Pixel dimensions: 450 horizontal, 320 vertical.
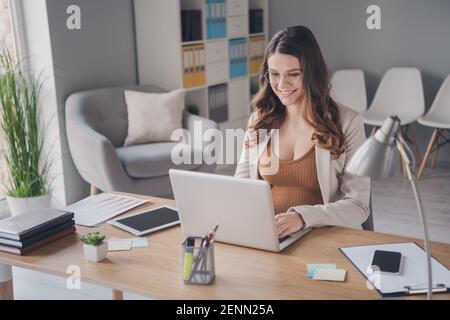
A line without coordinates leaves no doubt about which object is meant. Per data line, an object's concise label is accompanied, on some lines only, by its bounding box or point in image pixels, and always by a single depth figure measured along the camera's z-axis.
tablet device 1.89
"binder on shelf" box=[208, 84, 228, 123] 5.05
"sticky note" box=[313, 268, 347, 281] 1.50
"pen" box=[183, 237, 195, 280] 1.49
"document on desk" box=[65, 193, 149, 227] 1.98
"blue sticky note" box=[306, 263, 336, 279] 1.54
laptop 1.59
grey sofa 3.58
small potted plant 1.64
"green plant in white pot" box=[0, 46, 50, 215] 3.49
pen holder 1.49
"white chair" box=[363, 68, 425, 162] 4.92
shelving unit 4.52
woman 2.04
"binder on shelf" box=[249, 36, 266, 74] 5.62
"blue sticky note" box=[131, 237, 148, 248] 1.76
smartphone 1.53
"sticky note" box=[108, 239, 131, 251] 1.73
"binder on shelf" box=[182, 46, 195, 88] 4.60
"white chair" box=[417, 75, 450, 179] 4.71
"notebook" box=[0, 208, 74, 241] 1.73
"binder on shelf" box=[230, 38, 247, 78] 5.28
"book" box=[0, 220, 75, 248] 1.72
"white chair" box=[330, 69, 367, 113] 5.17
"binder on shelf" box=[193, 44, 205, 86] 4.73
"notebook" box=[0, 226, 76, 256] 1.72
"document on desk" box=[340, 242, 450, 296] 1.45
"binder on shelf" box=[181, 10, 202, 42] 4.57
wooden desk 1.45
